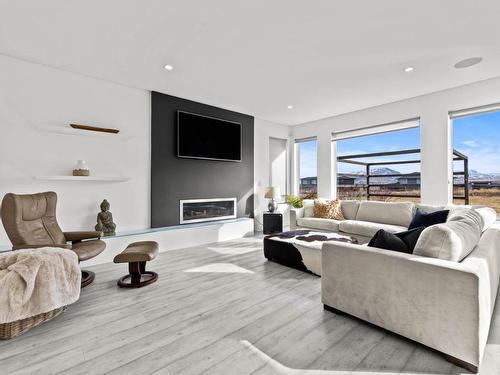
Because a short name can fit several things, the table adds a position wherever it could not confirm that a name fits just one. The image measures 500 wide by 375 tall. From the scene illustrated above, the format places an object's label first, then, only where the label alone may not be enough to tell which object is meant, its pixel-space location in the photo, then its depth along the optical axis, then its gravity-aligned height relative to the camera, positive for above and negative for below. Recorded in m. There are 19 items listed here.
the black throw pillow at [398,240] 1.92 -0.38
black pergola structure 4.22 +0.51
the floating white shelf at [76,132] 3.37 +0.80
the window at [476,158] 3.96 +0.50
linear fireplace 4.80 -0.39
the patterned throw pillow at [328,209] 4.84 -0.37
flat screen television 4.69 +1.00
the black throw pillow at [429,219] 3.28 -0.38
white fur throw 1.83 -0.69
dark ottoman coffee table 3.08 -0.73
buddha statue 3.73 -0.45
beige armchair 2.59 -0.40
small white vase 3.55 +0.29
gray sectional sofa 1.51 -0.64
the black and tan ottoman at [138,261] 2.65 -0.72
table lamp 5.68 -0.12
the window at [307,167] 6.38 +0.57
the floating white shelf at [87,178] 3.35 +0.16
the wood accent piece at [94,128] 3.59 +0.88
